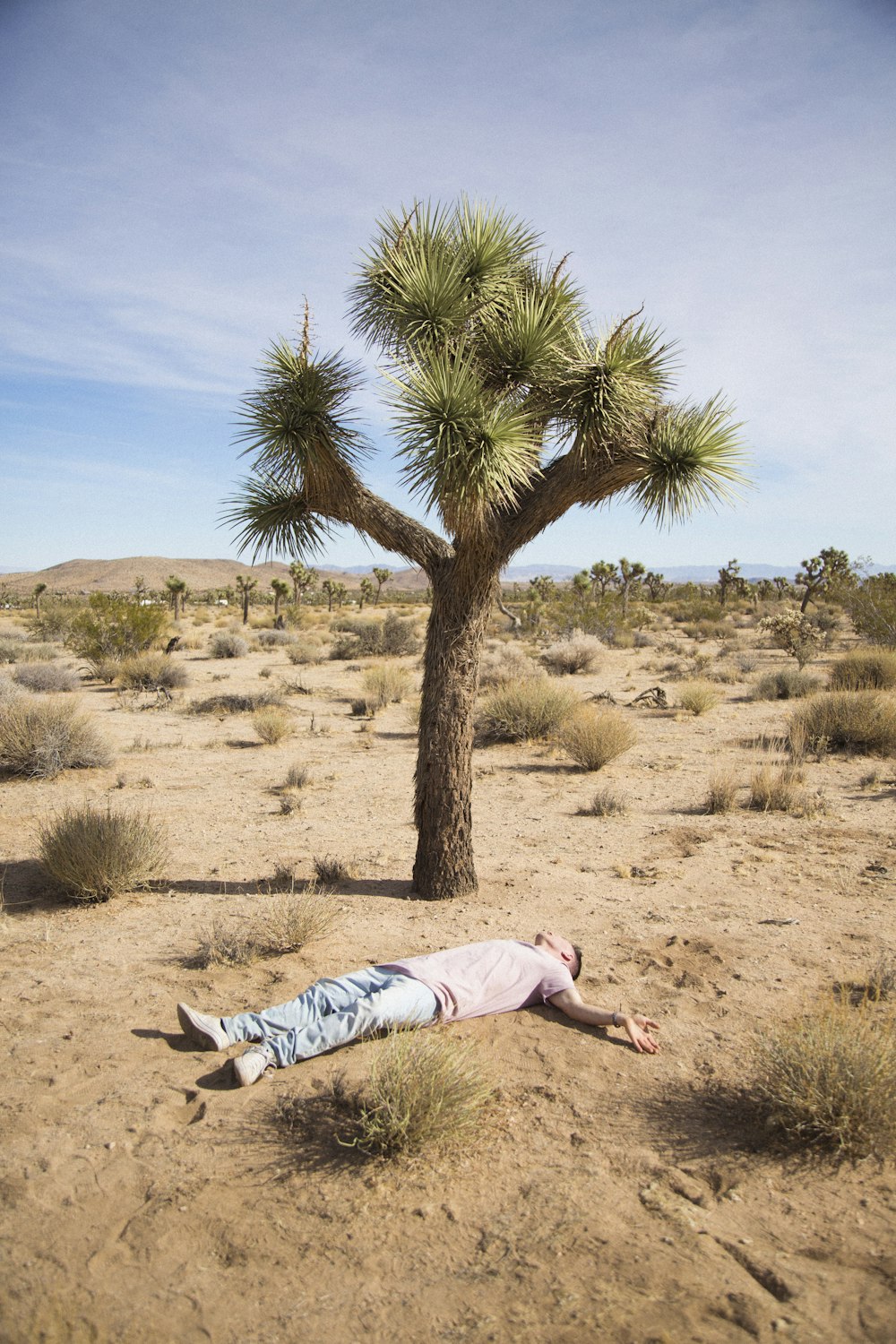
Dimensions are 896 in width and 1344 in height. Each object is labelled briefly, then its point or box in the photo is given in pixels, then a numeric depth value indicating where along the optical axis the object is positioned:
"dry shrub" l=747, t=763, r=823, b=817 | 8.80
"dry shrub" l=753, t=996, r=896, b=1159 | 3.29
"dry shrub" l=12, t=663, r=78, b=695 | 17.17
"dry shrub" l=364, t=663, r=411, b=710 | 16.41
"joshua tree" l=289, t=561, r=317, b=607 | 45.19
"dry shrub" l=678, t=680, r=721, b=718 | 14.77
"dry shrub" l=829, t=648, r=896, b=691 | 15.23
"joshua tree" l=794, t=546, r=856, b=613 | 32.97
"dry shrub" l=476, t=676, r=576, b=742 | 12.82
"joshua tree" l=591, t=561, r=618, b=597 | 44.22
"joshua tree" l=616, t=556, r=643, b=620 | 41.00
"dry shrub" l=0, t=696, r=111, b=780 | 10.24
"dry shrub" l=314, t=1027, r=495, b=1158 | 3.29
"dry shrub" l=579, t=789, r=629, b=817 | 9.00
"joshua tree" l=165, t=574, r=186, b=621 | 34.84
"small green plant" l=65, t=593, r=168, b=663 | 19.75
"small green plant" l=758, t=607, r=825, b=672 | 21.14
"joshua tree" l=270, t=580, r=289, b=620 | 37.34
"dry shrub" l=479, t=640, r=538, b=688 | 16.84
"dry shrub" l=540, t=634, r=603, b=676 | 20.97
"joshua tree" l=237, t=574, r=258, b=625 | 37.79
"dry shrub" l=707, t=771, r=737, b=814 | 8.95
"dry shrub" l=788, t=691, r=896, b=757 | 11.35
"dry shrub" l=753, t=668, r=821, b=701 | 16.23
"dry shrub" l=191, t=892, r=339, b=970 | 5.11
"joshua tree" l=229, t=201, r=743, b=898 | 5.18
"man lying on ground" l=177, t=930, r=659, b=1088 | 3.89
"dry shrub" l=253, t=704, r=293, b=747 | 12.77
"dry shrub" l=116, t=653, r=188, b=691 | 17.75
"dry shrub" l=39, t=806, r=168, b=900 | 6.20
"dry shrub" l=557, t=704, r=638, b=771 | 11.01
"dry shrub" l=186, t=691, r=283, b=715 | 15.77
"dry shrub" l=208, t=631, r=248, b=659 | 24.70
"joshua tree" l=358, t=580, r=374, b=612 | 55.81
